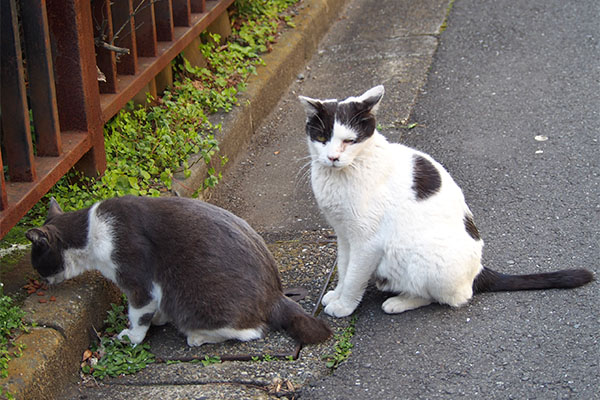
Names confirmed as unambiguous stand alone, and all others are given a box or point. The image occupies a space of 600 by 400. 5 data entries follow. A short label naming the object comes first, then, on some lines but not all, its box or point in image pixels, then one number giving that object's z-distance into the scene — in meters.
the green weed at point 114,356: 3.24
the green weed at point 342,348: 3.18
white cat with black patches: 3.32
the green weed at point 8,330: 2.92
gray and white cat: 3.27
